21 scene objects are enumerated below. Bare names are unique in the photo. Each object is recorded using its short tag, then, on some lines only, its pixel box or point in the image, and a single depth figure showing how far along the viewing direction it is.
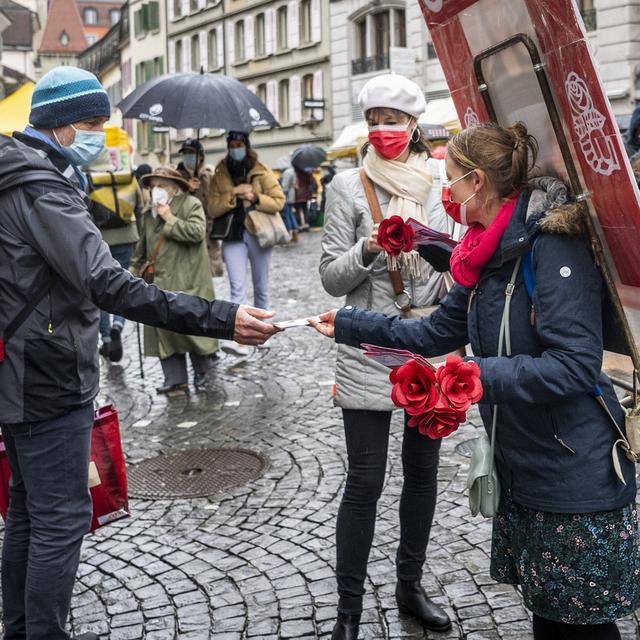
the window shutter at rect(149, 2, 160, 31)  55.28
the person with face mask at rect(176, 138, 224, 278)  8.95
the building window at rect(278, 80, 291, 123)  43.72
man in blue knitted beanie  3.01
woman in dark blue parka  2.44
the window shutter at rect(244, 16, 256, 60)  45.59
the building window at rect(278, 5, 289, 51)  43.34
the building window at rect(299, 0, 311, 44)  41.25
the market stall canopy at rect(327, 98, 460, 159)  22.48
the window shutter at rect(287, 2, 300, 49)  41.59
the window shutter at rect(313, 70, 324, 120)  39.88
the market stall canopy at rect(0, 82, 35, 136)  6.43
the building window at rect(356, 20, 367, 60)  37.06
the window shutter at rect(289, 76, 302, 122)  41.88
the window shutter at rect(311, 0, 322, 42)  39.91
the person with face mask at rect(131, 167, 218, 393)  7.89
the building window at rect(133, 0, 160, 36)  55.31
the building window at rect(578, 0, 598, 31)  25.27
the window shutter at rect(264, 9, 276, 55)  43.78
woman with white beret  3.52
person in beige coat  9.05
